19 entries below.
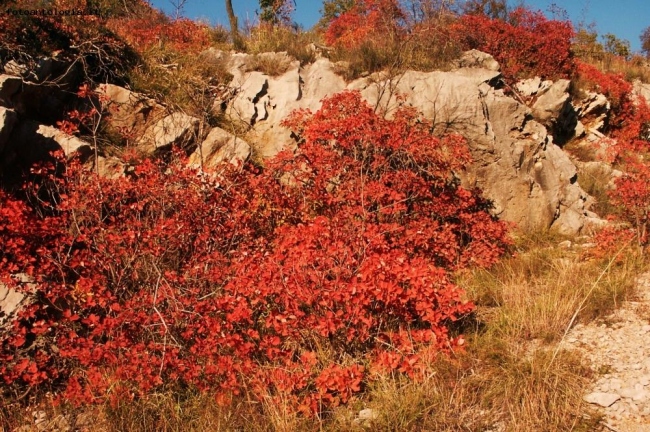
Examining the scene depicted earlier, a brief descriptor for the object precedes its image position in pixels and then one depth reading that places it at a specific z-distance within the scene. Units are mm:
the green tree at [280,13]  12336
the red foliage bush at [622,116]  10812
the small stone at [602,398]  3617
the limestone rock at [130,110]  7445
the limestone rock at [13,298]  4512
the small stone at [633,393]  3631
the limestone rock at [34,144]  5969
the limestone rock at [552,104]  10265
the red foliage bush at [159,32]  9430
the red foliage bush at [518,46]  11086
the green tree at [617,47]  17219
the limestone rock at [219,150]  7531
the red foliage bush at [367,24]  10461
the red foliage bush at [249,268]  4105
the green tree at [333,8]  21609
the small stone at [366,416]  3715
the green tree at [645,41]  20617
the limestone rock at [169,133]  7348
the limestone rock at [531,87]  10633
